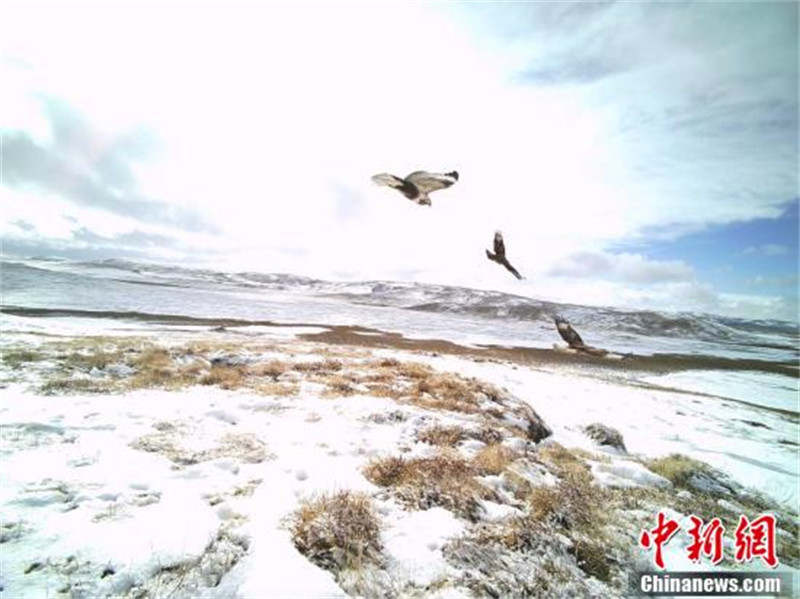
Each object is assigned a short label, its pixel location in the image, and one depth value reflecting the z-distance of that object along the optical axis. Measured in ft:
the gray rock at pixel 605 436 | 39.86
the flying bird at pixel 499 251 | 21.49
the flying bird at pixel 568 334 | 27.84
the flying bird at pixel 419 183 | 17.50
